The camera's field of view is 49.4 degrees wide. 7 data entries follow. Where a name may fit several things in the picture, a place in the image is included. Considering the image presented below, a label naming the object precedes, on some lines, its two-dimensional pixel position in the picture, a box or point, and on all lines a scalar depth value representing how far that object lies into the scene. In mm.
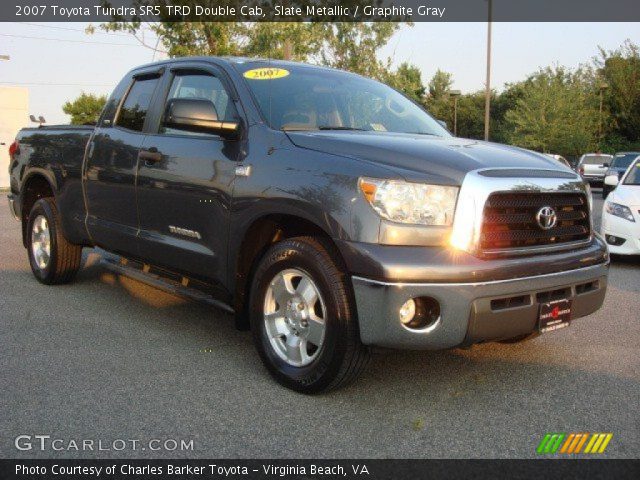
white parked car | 8164
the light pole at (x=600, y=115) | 42531
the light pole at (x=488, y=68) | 25422
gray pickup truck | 3354
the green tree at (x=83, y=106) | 79375
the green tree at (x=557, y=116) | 42375
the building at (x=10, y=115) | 36906
